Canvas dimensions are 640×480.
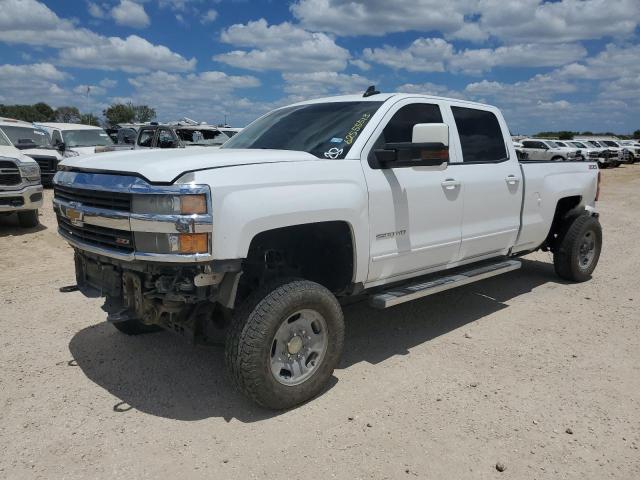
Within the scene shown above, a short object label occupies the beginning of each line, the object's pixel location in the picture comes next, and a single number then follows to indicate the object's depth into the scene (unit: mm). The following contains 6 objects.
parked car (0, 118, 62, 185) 13616
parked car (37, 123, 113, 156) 15023
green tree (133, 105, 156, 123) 68562
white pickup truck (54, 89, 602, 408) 3064
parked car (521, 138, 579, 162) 28484
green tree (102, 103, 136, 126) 67312
